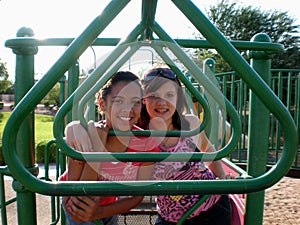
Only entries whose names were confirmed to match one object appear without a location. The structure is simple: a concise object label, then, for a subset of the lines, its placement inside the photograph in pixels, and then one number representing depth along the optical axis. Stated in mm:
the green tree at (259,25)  11102
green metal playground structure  559
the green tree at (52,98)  17656
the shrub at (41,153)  5969
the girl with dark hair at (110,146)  988
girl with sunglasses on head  1265
